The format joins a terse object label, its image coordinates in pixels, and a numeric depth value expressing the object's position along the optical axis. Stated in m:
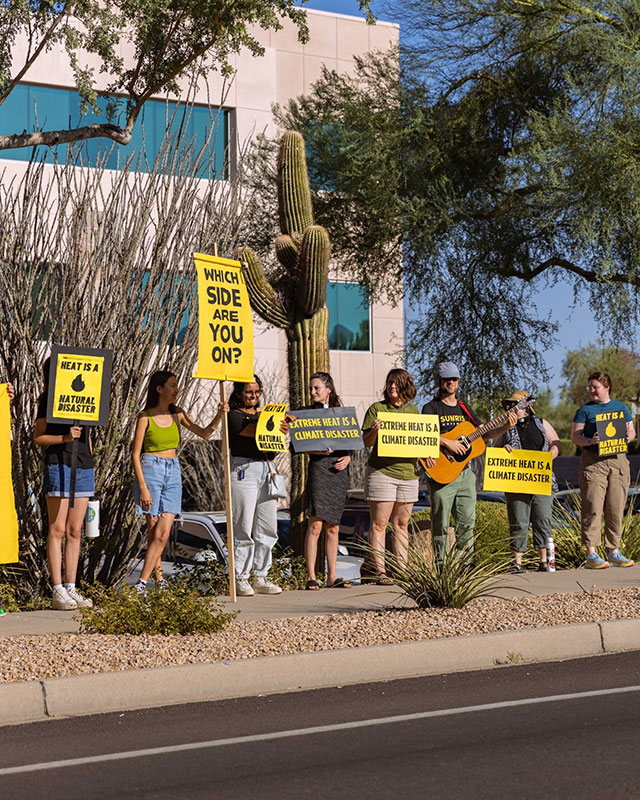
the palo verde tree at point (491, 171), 18.03
